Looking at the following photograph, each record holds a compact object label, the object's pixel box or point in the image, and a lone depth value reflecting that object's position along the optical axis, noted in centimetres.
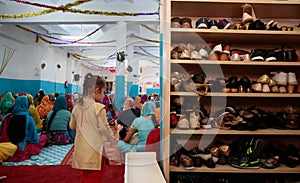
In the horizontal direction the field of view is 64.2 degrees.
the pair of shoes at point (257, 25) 163
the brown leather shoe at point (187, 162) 158
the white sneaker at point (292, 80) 165
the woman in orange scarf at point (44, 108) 563
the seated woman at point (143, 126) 283
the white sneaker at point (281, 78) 167
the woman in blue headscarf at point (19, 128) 392
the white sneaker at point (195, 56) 160
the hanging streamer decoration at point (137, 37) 659
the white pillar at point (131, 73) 784
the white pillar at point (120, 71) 547
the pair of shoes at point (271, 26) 164
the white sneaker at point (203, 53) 166
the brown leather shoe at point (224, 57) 164
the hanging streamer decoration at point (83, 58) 921
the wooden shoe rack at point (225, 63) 158
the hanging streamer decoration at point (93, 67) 949
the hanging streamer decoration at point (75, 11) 422
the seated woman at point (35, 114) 475
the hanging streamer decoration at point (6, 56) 581
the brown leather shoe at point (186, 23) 164
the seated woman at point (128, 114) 371
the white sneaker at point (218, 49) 163
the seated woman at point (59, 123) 481
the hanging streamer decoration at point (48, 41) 606
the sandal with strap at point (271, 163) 158
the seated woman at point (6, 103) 441
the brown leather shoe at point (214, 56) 162
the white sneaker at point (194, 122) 162
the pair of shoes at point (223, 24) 165
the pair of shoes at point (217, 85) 168
